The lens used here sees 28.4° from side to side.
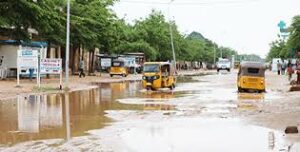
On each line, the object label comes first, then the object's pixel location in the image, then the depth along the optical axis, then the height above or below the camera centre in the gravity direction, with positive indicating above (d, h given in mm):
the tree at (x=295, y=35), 74438 +3114
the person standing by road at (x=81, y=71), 59831 -1277
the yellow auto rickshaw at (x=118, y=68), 68312 -1042
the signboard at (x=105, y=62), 79712 -407
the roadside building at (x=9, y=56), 47844 +226
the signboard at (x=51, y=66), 39406 -475
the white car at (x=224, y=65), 106375 -1012
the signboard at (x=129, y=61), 76375 -257
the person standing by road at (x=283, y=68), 84962 -1238
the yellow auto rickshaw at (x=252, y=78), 37750 -1181
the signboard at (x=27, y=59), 37438 -11
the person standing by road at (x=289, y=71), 56812 -1105
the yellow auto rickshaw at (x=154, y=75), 39562 -1078
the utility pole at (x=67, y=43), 37031 +1001
